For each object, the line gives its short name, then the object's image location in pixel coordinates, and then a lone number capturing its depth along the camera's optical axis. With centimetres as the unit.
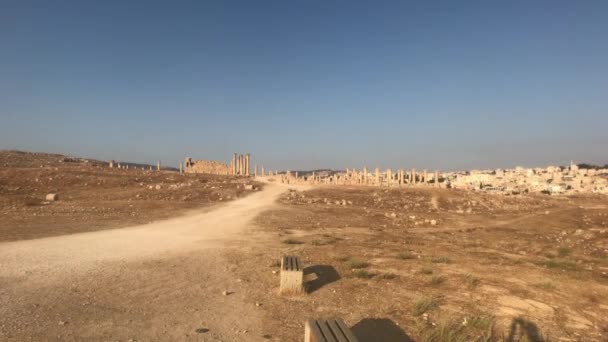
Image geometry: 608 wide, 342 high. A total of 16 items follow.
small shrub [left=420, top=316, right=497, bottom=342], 639
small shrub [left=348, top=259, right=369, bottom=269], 1105
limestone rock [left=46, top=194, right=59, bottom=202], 2813
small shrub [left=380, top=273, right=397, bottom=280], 997
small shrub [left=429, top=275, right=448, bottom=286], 957
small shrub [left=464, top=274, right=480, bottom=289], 952
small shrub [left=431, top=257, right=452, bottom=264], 1200
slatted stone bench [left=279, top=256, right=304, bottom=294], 840
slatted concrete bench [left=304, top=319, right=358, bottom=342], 506
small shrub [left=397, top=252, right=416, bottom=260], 1240
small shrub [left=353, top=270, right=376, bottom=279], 998
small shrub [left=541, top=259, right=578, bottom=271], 1205
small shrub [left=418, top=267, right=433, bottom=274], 1057
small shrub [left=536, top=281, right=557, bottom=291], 947
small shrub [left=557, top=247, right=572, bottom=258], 1480
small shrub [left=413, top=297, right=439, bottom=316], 761
